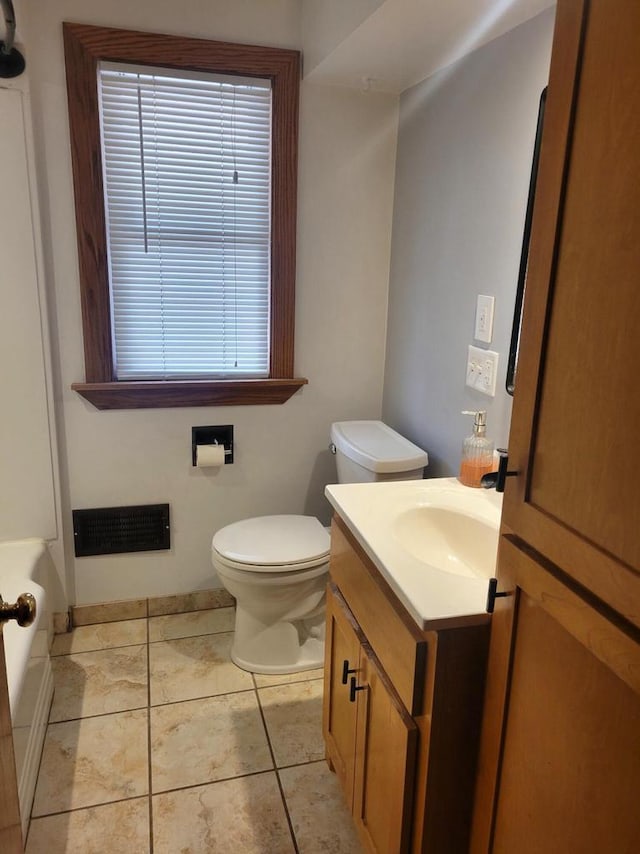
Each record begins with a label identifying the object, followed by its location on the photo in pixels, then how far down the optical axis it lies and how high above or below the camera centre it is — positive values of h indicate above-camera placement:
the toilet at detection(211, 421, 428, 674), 2.09 -0.96
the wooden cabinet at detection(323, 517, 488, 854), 1.10 -0.82
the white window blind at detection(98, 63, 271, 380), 2.20 +0.17
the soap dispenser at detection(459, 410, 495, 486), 1.68 -0.46
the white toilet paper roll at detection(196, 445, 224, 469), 2.46 -0.70
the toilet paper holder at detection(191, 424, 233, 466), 2.49 -0.65
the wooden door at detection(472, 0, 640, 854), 0.75 -0.26
